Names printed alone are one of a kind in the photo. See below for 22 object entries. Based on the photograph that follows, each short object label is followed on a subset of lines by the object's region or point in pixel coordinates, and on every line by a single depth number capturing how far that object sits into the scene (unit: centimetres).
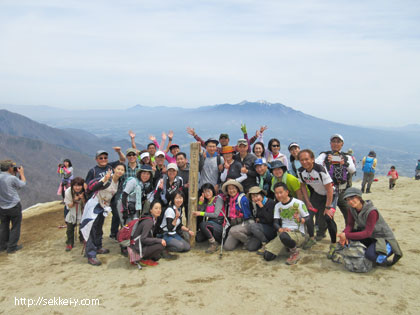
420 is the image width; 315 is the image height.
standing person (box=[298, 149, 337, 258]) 544
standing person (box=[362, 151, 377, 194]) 1432
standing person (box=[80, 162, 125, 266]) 591
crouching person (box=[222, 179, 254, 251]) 603
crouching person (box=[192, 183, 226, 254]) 624
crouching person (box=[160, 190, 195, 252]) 605
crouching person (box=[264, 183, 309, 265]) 525
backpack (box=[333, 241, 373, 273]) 462
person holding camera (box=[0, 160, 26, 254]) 650
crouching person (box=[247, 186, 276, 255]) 583
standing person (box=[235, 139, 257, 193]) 630
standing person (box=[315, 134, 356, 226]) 569
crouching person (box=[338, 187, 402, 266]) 459
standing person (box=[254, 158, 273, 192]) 608
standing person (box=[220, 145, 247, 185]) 638
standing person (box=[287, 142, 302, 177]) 642
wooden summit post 623
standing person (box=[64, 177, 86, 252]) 625
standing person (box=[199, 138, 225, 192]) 667
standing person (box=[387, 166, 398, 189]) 1536
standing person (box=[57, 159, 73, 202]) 1140
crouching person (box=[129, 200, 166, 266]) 551
